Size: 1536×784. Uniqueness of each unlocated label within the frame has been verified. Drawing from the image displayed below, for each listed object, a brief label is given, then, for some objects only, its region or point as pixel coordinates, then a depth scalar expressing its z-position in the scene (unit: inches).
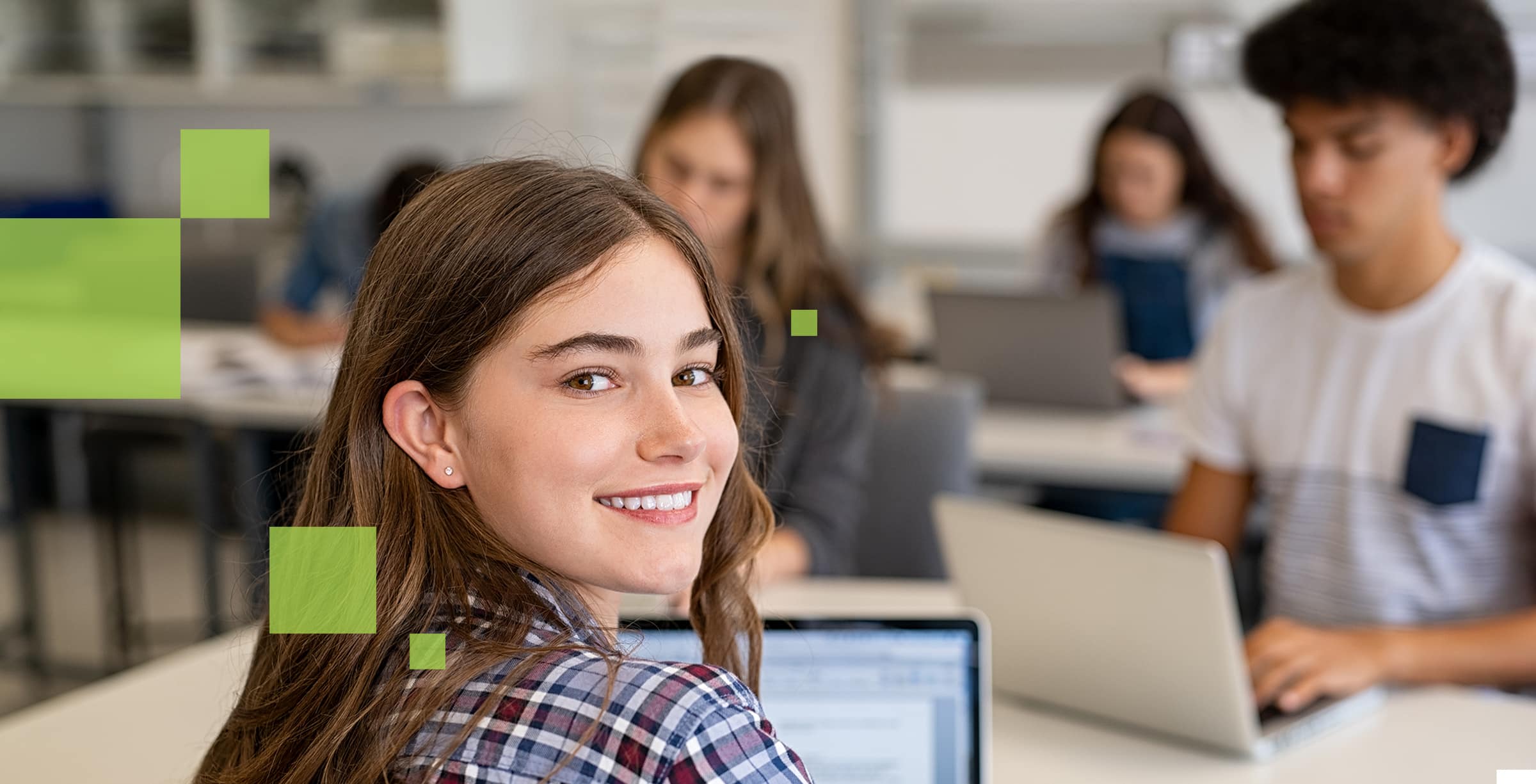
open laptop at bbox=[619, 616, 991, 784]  44.5
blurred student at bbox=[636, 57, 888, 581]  70.5
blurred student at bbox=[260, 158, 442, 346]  152.5
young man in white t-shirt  61.6
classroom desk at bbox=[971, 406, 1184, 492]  99.6
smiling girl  27.8
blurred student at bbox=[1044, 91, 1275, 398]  134.6
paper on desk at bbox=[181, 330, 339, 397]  120.5
